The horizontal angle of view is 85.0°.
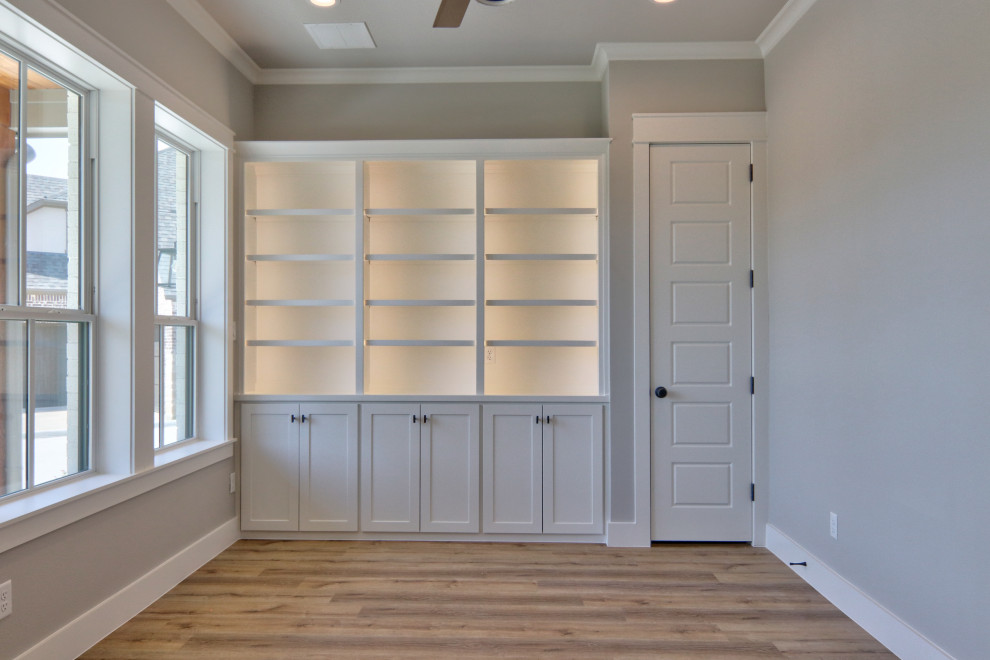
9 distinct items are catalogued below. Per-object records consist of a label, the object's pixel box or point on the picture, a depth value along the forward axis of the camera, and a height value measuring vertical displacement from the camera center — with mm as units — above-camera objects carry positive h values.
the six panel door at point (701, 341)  3221 -68
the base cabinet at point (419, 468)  3307 -851
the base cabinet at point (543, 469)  3277 -852
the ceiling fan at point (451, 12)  1862 +1128
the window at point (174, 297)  2869 +172
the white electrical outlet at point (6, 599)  1808 -915
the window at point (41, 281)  1980 +185
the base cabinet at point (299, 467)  3332 -856
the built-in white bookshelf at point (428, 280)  3627 +333
